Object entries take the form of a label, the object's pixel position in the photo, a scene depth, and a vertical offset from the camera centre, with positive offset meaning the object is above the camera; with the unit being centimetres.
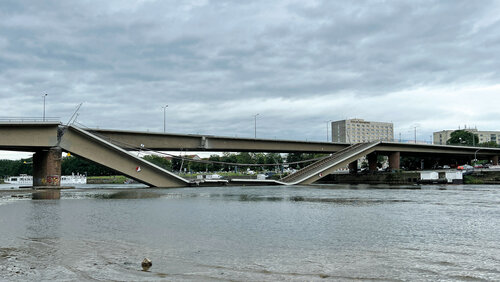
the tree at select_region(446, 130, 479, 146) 17238 +1252
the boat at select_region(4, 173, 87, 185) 14362 -275
